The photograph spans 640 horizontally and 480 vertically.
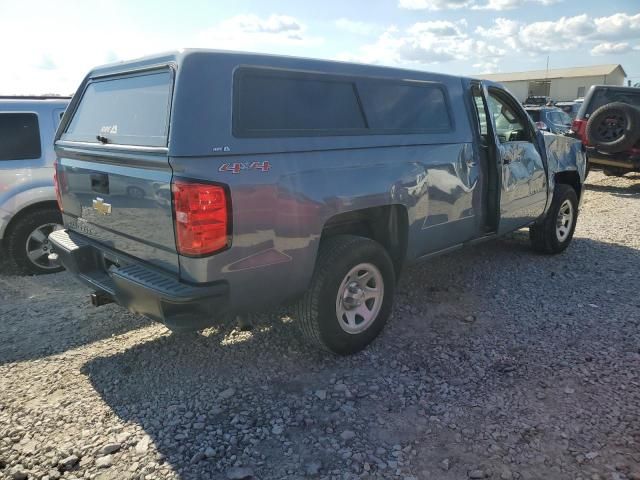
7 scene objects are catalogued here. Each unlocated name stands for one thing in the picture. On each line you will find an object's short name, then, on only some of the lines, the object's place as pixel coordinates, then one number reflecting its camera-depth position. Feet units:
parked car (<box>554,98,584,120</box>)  72.28
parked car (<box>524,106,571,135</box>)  45.85
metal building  164.96
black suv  30.94
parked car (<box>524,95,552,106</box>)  106.42
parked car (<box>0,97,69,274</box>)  16.85
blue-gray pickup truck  8.75
